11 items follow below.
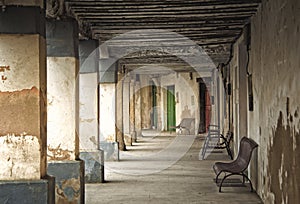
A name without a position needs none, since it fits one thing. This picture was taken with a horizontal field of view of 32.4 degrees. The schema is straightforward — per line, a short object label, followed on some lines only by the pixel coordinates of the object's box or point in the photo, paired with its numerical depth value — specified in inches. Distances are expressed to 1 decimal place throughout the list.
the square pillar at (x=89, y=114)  338.6
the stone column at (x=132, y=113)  681.0
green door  911.7
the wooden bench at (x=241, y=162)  295.1
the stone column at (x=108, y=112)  470.9
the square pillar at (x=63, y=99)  256.4
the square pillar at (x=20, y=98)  189.5
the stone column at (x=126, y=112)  642.2
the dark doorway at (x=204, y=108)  804.0
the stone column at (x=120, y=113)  544.7
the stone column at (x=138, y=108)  857.8
